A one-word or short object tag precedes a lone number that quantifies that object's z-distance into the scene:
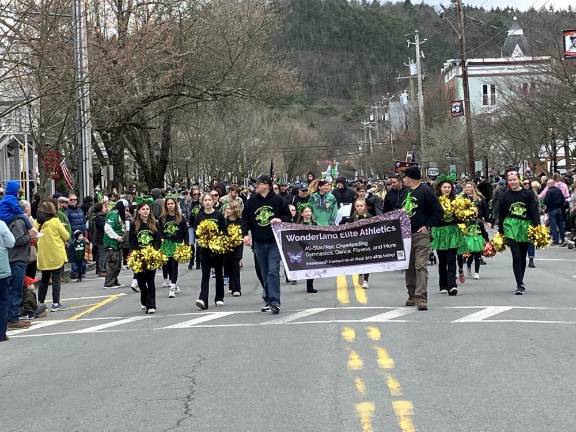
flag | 28.17
